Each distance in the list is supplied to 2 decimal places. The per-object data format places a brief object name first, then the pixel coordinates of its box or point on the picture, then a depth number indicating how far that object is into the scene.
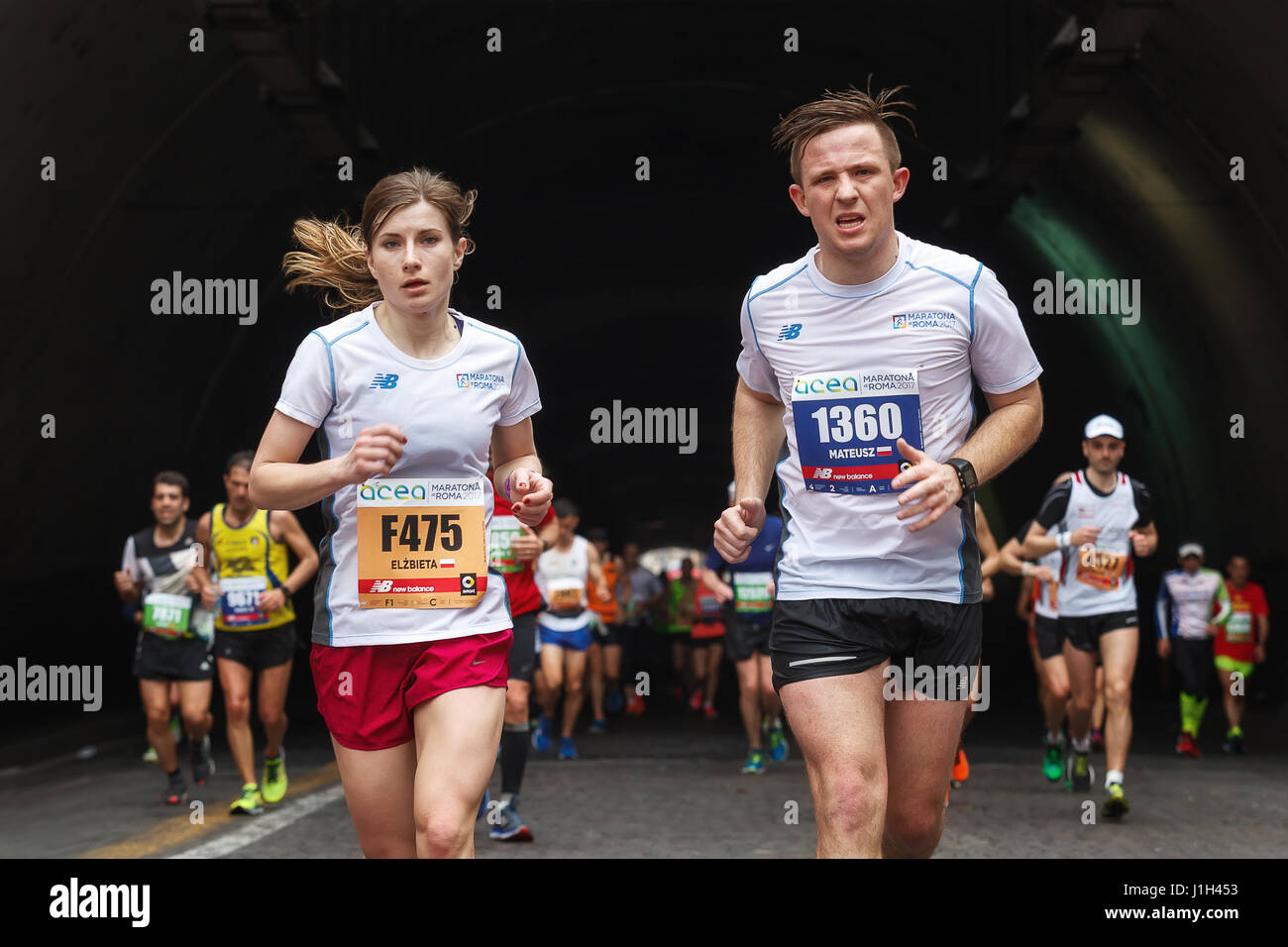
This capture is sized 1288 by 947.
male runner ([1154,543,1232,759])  15.48
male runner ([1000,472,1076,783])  11.77
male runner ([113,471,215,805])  10.90
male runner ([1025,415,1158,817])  10.10
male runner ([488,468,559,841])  8.91
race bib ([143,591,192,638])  10.93
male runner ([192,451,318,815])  10.52
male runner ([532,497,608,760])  14.14
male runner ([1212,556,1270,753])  16.30
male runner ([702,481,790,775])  12.77
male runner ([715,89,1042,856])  4.34
